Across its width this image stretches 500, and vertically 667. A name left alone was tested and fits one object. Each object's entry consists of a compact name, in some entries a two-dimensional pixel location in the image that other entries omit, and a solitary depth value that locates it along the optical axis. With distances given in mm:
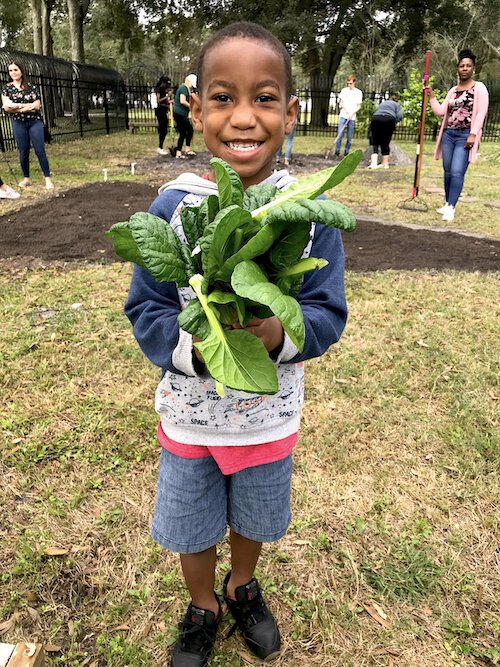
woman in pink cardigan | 6262
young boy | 1270
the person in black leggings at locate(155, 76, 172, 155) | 13031
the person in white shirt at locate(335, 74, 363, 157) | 12969
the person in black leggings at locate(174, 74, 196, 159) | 10977
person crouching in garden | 11195
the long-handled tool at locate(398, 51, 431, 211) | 6855
